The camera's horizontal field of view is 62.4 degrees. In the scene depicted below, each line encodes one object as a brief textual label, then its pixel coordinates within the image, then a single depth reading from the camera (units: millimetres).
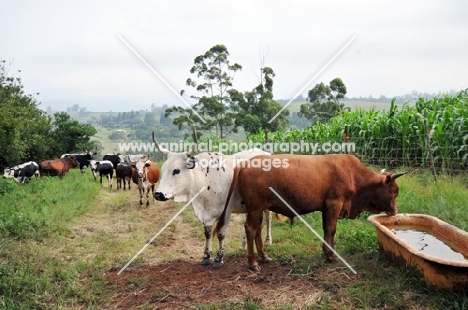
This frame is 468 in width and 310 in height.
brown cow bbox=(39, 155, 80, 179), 19047
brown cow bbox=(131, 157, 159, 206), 12258
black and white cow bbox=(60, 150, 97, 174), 21922
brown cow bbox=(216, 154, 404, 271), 5539
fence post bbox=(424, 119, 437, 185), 7574
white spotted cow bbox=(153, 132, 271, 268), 5934
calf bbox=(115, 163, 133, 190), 15734
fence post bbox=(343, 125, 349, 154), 11195
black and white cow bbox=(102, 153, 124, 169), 21172
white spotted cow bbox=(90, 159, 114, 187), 17500
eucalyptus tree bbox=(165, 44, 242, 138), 29969
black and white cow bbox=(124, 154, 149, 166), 13828
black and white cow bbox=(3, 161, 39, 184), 16516
